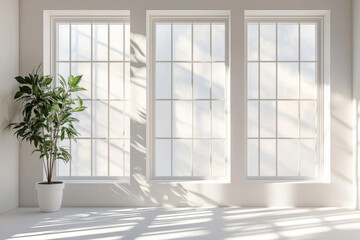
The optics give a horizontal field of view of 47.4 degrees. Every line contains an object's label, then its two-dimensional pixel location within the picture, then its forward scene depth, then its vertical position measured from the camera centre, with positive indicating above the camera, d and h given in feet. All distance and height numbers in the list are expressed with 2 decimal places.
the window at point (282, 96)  17.49 +0.94
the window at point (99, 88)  17.58 +1.30
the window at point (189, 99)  17.51 +0.80
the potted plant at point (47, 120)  15.53 -0.07
